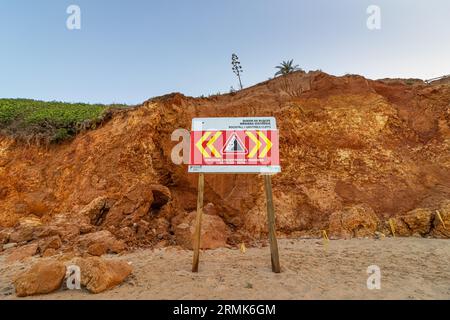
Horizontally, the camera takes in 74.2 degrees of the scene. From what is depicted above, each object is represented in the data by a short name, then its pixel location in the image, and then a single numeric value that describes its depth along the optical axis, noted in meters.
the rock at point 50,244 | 7.81
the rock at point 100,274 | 4.92
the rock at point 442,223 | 8.48
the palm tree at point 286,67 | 26.45
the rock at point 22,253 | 7.49
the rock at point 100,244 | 7.57
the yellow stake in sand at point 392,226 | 8.85
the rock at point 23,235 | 8.73
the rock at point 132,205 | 9.12
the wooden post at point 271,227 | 5.80
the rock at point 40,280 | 4.87
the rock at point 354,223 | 8.93
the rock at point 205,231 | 8.11
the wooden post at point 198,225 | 5.95
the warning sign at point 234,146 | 6.16
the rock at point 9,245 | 8.41
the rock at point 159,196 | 9.91
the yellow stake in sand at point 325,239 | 8.00
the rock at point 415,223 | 8.80
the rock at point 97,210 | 9.27
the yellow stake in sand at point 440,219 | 8.52
